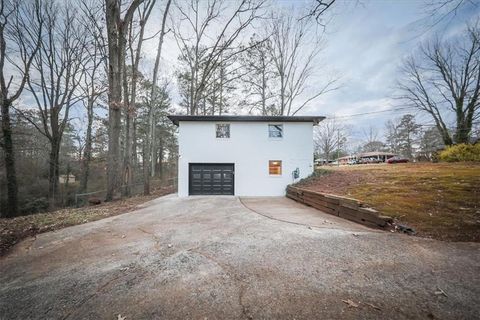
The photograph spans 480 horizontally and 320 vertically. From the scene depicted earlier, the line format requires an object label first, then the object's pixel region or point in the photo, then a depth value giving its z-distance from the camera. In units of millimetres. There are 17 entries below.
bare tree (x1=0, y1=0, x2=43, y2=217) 10547
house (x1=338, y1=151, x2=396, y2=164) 40922
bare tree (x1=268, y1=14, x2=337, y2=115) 17750
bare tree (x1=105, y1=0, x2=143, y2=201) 8797
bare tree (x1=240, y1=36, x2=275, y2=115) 17302
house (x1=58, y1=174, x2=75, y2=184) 20831
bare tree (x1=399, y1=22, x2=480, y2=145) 19594
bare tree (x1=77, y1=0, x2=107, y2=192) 11891
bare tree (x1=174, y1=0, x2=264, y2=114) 14469
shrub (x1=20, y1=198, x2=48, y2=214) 12789
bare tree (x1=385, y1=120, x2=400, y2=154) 42075
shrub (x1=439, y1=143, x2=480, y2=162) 14227
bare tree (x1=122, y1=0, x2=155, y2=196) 11617
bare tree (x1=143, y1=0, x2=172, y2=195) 12492
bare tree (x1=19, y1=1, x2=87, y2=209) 12852
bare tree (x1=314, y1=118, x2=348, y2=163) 35469
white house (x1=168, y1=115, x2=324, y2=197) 11844
